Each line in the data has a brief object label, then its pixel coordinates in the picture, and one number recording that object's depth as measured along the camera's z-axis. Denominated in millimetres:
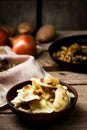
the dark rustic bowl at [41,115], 724
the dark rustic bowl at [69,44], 1009
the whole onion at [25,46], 1132
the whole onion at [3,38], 1205
